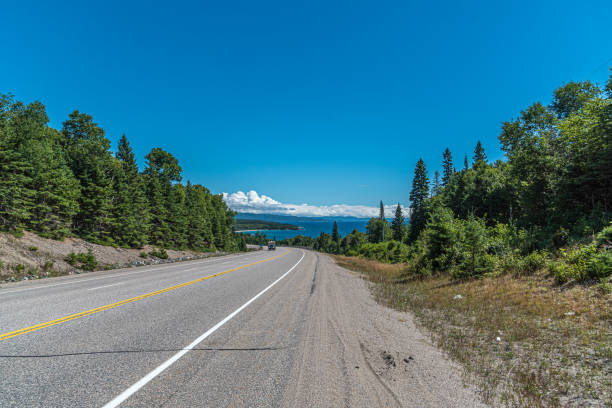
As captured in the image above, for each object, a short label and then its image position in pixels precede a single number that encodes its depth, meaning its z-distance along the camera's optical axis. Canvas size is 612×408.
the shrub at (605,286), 7.61
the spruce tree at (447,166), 79.47
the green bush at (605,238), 9.93
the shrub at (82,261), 19.59
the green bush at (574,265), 8.96
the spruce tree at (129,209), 30.42
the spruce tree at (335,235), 131.95
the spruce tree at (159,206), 37.72
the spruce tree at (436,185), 78.43
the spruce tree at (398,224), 79.25
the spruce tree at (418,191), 62.03
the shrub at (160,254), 31.70
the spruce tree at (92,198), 27.52
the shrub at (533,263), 11.42
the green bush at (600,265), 8.41
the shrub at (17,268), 15.36
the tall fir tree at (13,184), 19.61
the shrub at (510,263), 12.26
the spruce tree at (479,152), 76.07
